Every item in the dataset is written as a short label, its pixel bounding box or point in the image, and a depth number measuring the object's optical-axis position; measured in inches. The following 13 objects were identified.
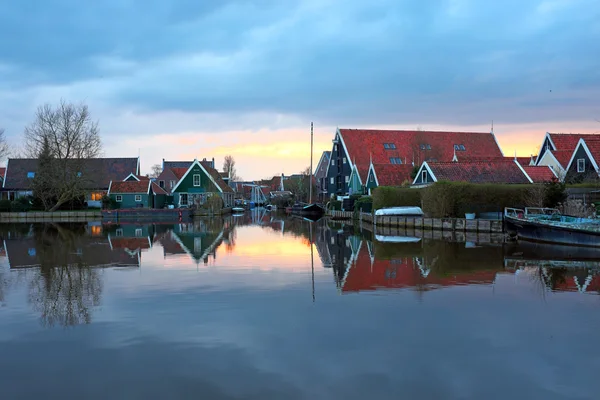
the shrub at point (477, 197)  1075.3
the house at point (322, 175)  2843.5
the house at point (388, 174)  1769.2
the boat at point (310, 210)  2269.9
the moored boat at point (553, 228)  722.8
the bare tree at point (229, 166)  4127.7
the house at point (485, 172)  1304.1
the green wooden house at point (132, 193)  2180.1
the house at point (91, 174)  2240.7
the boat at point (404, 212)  1267.2
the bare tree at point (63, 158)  2014.0
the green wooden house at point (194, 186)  2239.2
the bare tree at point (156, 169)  4485.7
